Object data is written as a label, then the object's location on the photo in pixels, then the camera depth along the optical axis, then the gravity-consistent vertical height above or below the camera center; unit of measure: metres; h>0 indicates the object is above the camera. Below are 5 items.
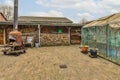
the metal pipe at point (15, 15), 6.97 +1.99
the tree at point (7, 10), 25.43 +9.05
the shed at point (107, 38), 4.63 +0.06
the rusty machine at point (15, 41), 6.26 -0.20
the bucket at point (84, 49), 6.75 -0.84
